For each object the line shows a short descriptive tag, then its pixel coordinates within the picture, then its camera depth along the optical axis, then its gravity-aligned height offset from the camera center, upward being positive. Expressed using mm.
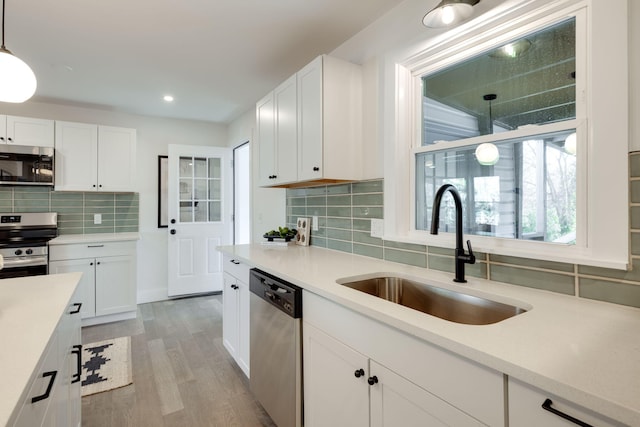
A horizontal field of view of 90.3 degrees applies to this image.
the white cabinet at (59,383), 752 -537
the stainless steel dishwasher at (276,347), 1535 -732
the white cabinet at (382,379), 805 -526
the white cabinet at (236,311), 2168 -736
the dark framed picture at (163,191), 4215 +261
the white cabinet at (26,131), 3111 +797
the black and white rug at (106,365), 2242 -1218
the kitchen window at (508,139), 1271 +327
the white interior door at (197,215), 4109 -62
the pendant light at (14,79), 1291 +549
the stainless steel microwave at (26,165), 3070 +454
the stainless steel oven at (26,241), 2904 -293
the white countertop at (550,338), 602 -329
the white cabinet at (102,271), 3168 -637
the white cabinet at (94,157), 3354 +585
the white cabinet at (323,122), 2016 +588
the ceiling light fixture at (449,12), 1354 +851
